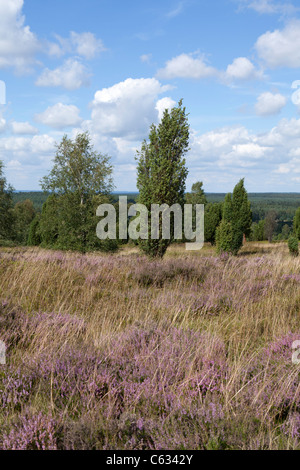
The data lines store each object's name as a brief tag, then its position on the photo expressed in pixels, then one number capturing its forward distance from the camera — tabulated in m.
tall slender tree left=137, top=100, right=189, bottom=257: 15.15
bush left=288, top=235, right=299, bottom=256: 22.83
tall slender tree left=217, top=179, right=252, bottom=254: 29.28
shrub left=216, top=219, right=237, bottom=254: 28.92
